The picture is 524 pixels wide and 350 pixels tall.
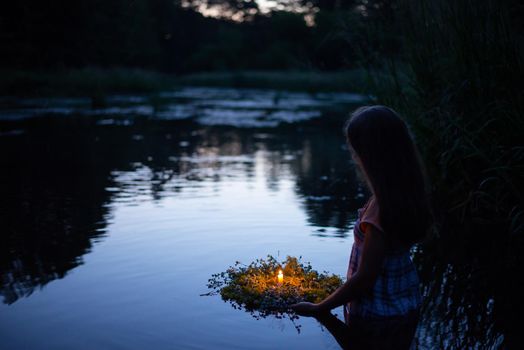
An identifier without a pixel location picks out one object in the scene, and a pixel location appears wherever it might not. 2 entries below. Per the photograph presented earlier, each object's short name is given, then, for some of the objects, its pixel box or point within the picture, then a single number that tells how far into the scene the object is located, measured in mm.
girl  2590
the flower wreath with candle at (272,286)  4469
